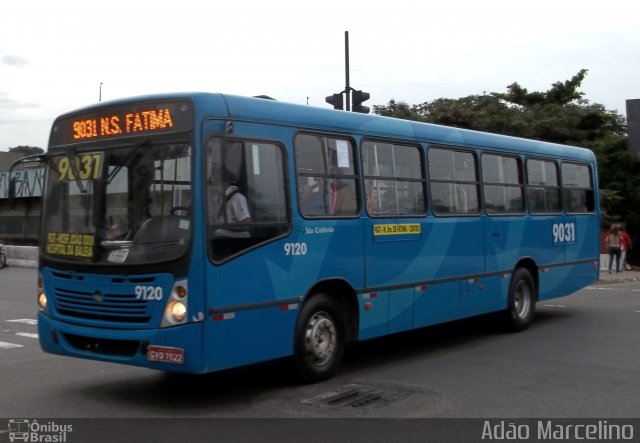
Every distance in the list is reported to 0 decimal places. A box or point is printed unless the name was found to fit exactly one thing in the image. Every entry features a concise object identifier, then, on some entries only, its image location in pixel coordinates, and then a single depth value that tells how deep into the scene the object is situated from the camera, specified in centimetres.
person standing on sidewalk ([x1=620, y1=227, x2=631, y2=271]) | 2495
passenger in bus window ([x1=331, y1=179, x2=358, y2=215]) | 850
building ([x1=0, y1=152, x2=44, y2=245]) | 3898
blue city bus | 692
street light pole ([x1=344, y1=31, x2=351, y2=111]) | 1956
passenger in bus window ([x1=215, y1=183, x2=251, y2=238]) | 718
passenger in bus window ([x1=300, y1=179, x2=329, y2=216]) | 805
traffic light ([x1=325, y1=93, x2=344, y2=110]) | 1838
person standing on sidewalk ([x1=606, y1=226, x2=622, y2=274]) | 2456
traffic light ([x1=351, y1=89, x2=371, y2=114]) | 1762
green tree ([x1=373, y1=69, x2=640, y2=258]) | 3073
